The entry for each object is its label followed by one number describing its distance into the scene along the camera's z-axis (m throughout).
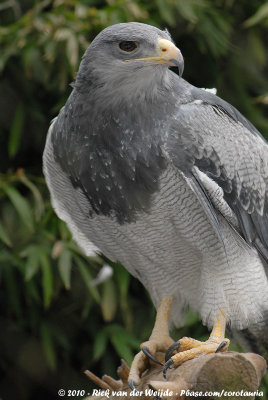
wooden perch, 5.25
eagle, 5.95
